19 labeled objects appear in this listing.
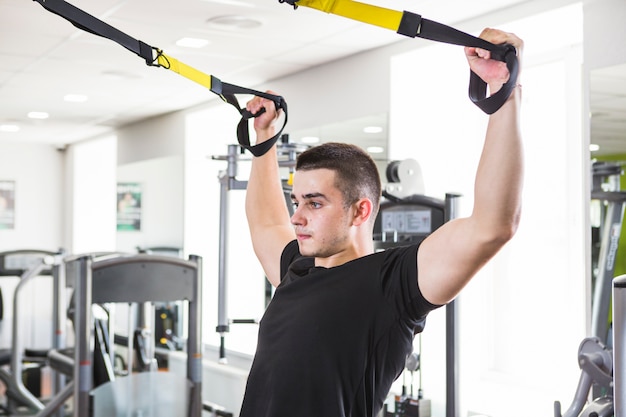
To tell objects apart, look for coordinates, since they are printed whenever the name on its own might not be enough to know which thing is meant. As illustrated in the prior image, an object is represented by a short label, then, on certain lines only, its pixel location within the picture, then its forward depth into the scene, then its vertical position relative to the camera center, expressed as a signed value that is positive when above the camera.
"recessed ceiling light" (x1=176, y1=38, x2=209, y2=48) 4.64 +1.03
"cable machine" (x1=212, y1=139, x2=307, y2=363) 4.18 +0.12
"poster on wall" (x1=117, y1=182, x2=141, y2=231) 7.91 +0.14
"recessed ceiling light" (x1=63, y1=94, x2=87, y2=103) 6.59 +1.01
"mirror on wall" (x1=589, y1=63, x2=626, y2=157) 3.34 +0.47
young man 1.14 -0.10
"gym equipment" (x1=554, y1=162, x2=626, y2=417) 3.35 -0.08
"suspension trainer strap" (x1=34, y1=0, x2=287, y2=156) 1.30 +0.29
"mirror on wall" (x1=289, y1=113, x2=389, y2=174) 4.67 +0.54
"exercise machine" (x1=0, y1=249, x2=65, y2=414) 5.67 -0.98
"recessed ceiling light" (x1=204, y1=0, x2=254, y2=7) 3.81 +1.03
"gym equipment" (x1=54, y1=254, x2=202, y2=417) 3.78 -0.36
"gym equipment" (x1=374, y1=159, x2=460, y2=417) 3.45 +0.01
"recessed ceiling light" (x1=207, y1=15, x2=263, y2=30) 4.14 +1.03
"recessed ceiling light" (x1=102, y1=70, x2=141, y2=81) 5.62 +1.02
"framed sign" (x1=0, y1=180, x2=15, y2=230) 9.74 +0.17
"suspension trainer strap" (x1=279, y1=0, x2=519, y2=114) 1.09 +0.27
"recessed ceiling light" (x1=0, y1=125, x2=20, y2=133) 8.59 +0.99
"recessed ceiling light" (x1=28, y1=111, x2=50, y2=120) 7.54 +1.00
